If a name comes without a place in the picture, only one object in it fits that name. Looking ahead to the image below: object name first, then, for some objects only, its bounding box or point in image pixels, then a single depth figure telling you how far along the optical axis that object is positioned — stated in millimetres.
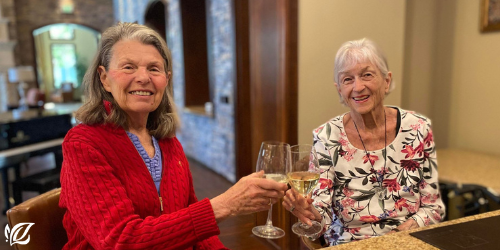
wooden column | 2293
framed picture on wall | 2551
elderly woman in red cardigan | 966
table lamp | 7188
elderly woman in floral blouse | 1470
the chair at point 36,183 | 3178
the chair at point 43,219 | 1110
